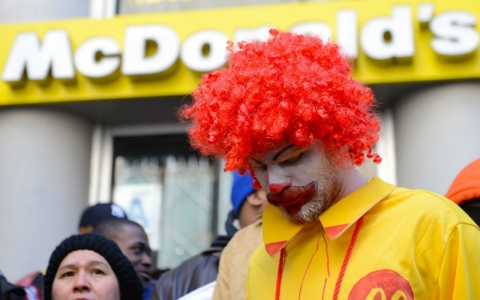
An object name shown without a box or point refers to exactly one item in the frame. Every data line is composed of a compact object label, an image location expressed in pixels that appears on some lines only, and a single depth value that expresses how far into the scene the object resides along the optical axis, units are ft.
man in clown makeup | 6.29
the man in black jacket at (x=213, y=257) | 11.71
